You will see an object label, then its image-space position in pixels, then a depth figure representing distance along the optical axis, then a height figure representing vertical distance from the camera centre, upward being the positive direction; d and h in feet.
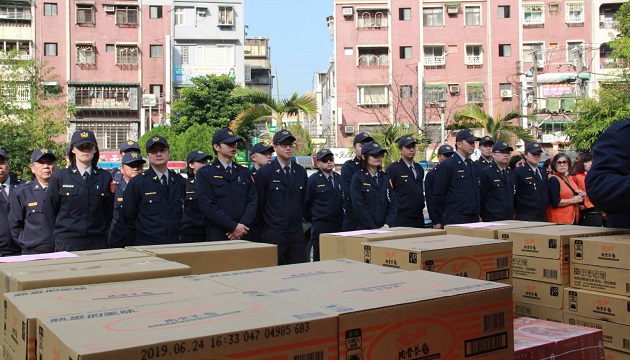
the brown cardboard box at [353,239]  10.23 -1.02
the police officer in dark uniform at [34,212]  17.85 -0.88
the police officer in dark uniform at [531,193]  23.44 -0.60
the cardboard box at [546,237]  10.08 -1.01
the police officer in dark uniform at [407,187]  22.50 -0.32
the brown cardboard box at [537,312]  10.16 -2.24
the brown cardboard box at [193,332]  4.51 -1.15
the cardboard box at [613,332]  9.12 -2.29
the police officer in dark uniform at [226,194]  17.35 -0.40
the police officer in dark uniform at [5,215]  18.47 -0.99
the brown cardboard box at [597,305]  9.12 -1.93
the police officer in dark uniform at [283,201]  18.19 -0.64
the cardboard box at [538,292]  10.15 -1.93
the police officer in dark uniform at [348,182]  21.47 -0.12
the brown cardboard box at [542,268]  10.08 -1.52
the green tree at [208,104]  102.78 +12.44
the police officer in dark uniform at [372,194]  19.97 -0.51
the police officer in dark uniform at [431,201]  23.21 -0.86
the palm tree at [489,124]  42.91 +3.81
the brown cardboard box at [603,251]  9.05 -1.11
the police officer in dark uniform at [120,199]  16.69 -0.57
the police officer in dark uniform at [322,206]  22.00 -0.95
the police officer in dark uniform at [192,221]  19.39 -1.28
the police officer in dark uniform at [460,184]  21.67 -0.22
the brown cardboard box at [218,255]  9.15 -1.12
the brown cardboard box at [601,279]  9.11 -1.54
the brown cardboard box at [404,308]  5.55 -1.21
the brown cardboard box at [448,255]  8.66 -1.11
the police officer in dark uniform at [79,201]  15.83 -0.51
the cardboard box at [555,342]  7.53 -2.05
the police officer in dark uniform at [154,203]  16.07 -0.59
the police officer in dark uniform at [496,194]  22.61 -0.60
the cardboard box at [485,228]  11.38 -0.94
